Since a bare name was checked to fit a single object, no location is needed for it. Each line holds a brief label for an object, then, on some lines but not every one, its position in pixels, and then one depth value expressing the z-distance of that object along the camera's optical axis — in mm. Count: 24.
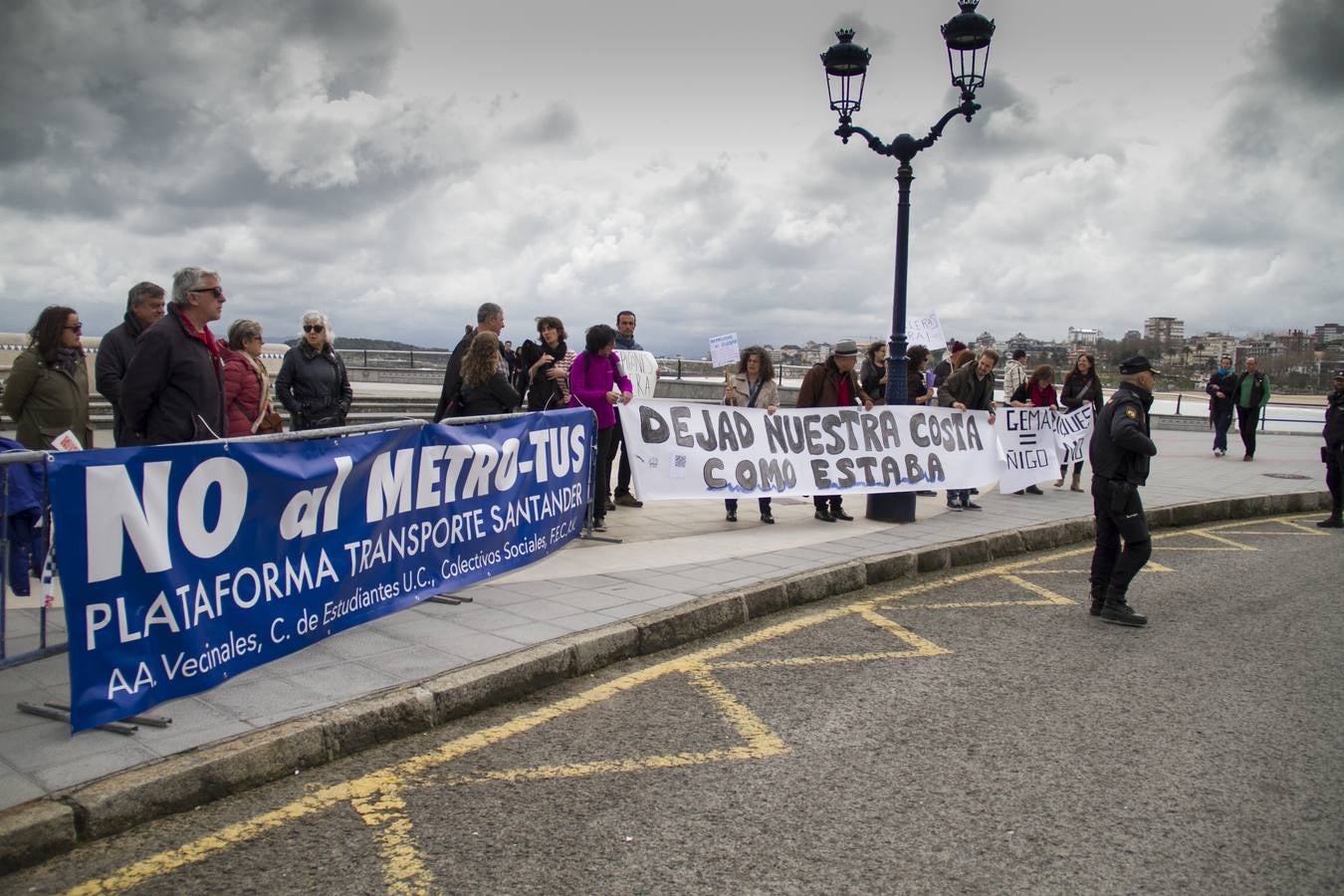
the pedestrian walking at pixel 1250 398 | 17188
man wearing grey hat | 10016
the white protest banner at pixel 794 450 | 8891
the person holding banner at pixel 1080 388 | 12805
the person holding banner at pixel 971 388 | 11148
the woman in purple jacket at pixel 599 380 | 8617
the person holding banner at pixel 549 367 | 8914
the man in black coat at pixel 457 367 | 7922
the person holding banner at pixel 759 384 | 9734
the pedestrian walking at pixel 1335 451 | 10859
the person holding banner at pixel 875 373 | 11648
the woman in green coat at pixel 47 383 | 6691
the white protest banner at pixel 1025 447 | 11664
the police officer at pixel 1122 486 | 6520
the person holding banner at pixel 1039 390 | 12438
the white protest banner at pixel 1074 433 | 12531
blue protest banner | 3760
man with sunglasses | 4836
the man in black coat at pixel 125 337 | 6574
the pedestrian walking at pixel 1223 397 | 18531
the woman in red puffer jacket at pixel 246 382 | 6922
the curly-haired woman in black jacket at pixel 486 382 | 7598
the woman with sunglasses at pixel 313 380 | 8008
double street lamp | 9906
